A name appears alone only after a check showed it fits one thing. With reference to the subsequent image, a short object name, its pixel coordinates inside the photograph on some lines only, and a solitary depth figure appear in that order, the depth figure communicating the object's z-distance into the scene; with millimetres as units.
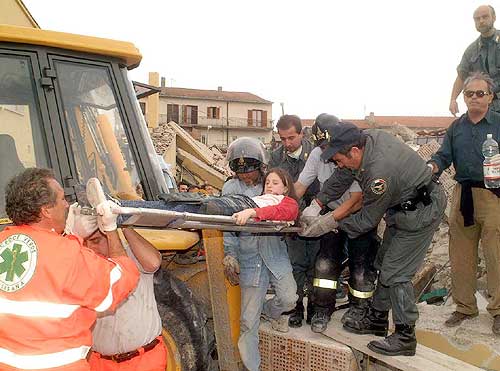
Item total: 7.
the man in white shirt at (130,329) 2594
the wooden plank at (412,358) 3234
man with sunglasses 3771
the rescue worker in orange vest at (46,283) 1905
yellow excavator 2879
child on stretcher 2689
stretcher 2270
